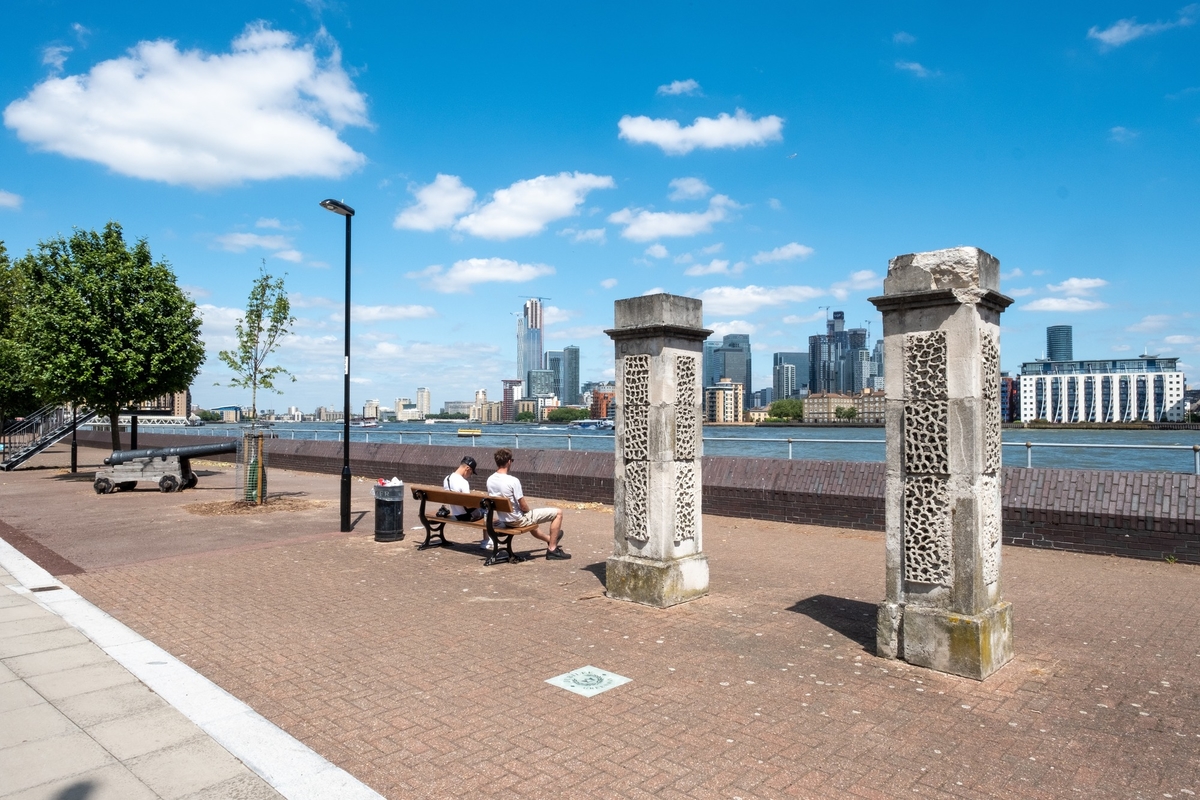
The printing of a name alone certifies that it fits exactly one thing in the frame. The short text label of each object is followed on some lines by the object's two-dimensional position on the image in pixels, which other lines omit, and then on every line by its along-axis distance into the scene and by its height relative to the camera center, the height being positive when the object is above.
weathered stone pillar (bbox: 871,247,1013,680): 5.12 -0.44
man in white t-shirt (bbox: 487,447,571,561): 9.39 -1.40
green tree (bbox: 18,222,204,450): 19.30 +1.93
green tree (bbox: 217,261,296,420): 16.19 +1.56
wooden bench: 9.18 -1.52
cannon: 17.31 -1.55
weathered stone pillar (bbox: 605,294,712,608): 7.09 -0.50
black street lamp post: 11.45 -0.42
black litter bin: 10.63 -1.56
